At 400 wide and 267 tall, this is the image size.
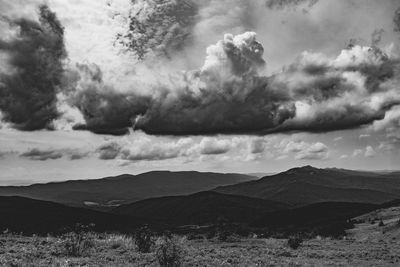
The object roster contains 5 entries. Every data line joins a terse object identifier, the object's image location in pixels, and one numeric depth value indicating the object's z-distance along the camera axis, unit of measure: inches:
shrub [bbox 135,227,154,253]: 1108.5
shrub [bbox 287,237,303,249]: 1504.7
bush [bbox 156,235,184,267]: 887.7
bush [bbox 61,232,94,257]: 990.4
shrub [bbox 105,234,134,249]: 1172.4
